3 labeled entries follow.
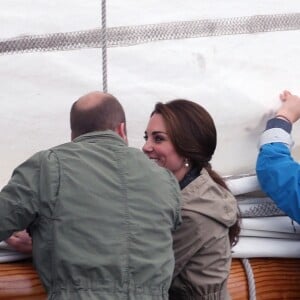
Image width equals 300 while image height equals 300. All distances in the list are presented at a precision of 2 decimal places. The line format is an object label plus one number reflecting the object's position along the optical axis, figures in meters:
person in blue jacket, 11.53
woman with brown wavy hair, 11.11
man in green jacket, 10.71
